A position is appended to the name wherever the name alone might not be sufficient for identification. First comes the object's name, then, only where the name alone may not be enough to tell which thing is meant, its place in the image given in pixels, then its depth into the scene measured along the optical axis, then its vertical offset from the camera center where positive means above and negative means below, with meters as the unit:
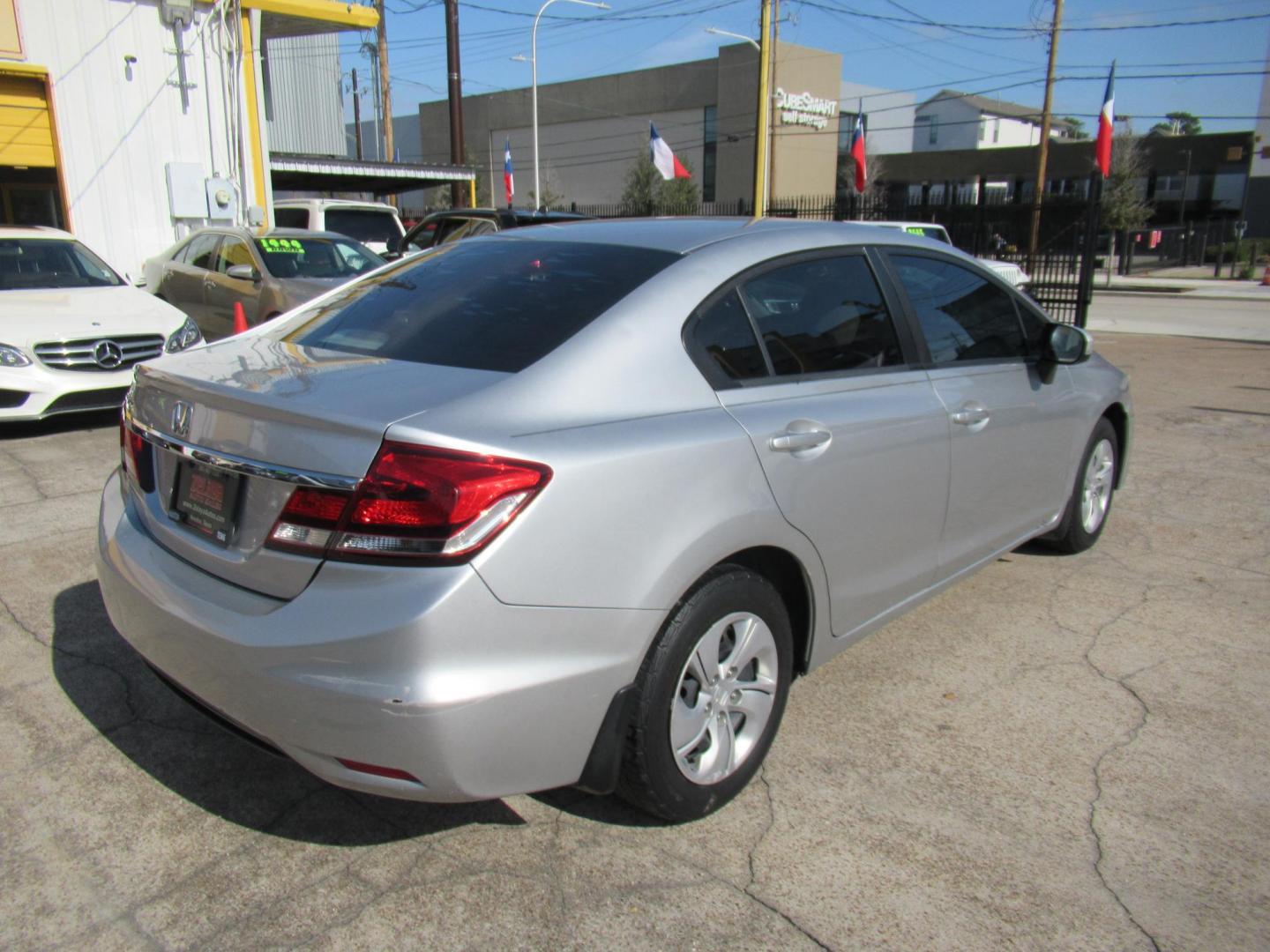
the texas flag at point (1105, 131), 19.36 +1.84
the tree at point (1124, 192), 43.44 +1.62
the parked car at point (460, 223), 15.27 +0.03
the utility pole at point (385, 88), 29.91 +4.07
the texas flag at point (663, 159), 25.59 +1.70
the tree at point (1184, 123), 103.78 +11.43
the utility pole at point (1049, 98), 34.34 +4.52
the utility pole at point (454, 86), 21.70 +2.88
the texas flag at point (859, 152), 25.94 +1.92
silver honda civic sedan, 2.24 -0.68
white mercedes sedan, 7.15 -0.82
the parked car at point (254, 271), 10.27 -0.50
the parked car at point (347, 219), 16.06 +0.07
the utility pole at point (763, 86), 23.39 +3.17
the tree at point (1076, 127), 99.69 +10.36
